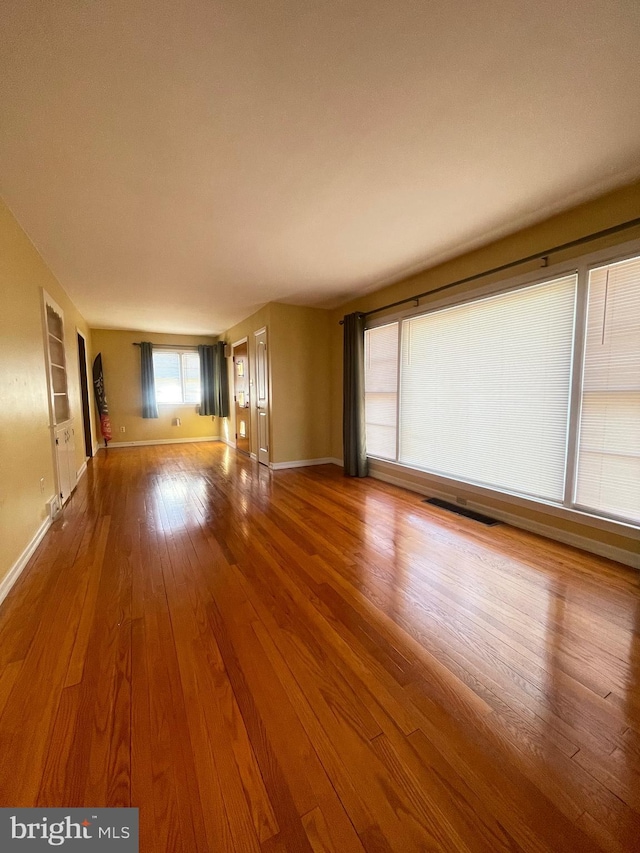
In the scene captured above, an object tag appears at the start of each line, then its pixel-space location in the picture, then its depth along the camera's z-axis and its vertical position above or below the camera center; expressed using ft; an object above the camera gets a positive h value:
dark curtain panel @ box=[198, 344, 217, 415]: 24.68 +1.17
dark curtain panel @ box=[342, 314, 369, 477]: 14.83 -0.28
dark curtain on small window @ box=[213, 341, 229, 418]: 24.22 +0.92
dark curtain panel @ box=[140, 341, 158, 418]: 23.50 +0.85
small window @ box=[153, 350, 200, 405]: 24.67 +1.41
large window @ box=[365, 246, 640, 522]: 7.35 +0.06
